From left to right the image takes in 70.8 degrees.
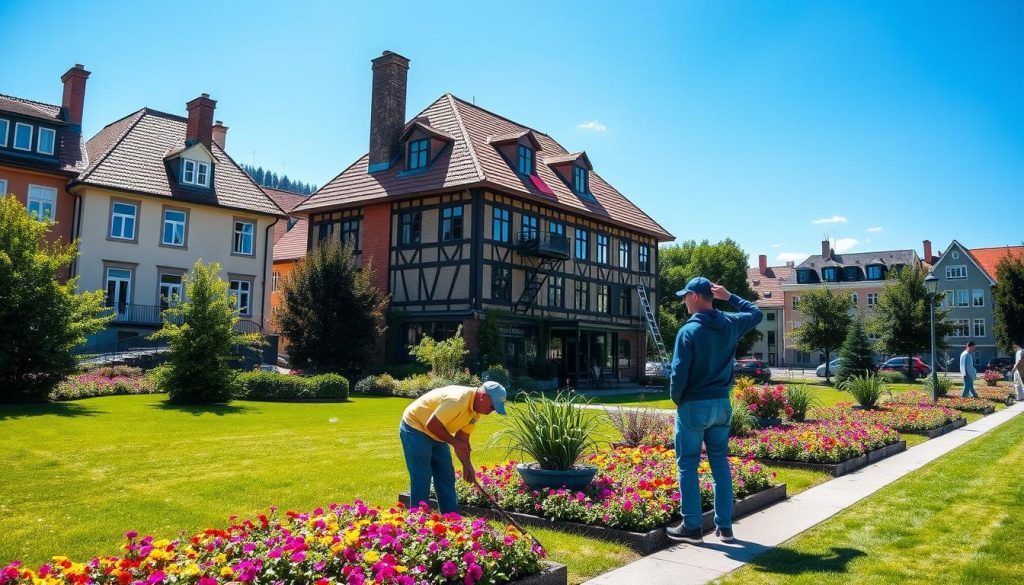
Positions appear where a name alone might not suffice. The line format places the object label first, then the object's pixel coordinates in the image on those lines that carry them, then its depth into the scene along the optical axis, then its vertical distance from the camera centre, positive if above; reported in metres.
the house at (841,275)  68.12 +7.84
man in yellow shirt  5.78 -0.70
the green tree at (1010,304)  46.16 +3.60
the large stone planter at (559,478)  7.10 -1.26
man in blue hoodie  6.28 -0.42
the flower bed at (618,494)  6.46 -1.39
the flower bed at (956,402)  19.42 -1.21
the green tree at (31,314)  16.09 +0.58
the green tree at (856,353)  35.22 +0.20
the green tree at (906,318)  36.50 +2.04
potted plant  7.15 -0.95
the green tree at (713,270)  56.72 +6.69
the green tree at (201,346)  18.17 -0.06
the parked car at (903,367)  40.75 -0.50
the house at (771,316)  73.12 +4.00
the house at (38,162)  28.00 +7.05
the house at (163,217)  28.88 +5.40
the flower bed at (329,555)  4.02 -1.27
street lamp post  20.20 +2.03
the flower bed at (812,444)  10.14 -1.30
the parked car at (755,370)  39.28 -0.84
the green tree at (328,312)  25.81 +1.21
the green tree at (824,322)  41.88 +2.01
